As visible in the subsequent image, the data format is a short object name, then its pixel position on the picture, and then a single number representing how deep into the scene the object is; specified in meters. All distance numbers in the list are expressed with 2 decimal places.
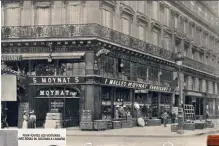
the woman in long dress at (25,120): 30.75
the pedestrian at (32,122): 30.53
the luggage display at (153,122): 38.72
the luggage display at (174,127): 30.81
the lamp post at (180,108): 29.15
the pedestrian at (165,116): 37.97
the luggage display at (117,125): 33.59
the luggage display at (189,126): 31.52
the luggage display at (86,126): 31.38
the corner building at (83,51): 32.84
